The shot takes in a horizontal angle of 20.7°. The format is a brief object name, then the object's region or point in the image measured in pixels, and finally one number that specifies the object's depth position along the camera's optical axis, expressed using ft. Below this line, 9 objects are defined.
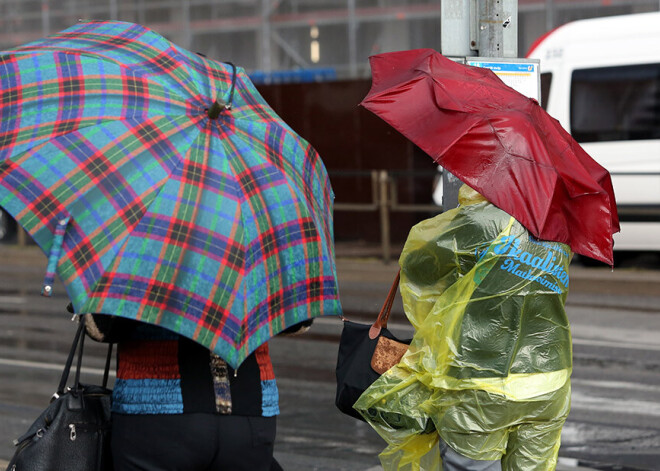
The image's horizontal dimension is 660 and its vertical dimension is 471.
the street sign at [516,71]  24.68
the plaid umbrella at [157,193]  15.40
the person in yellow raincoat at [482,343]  19.12
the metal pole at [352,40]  99.87
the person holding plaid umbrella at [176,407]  16.25
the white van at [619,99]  76.58
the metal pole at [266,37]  104.38
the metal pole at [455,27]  25.36
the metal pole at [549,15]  92.18
